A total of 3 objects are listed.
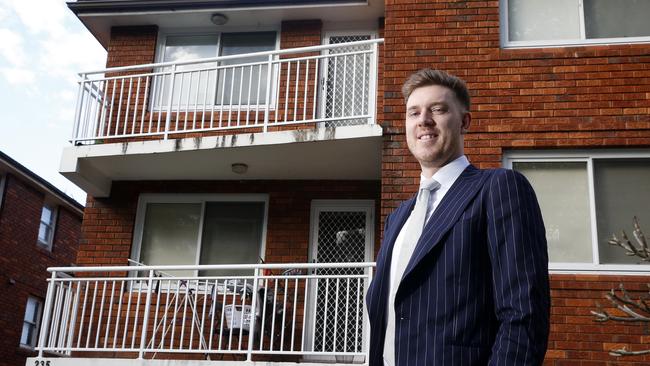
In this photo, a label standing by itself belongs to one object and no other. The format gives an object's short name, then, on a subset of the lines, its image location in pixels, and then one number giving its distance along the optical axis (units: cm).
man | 195
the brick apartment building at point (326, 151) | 816
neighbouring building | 1748
